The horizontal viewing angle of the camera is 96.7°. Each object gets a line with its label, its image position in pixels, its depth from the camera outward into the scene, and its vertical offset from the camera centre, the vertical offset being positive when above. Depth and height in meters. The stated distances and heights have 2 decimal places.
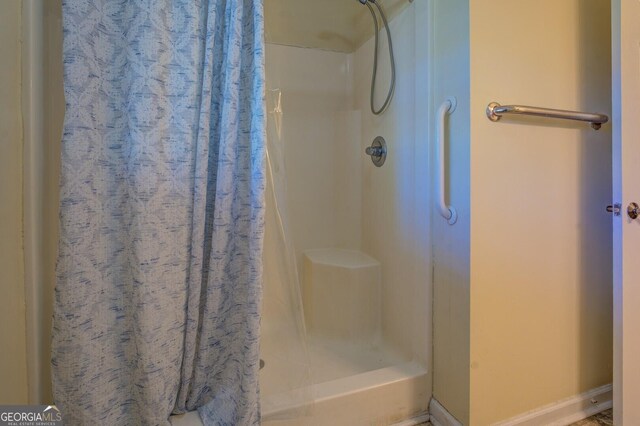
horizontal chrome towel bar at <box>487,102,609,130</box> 0.90 +0.32
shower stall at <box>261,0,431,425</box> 0.97 -0.04
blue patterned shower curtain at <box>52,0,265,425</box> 0.73 +0.01
